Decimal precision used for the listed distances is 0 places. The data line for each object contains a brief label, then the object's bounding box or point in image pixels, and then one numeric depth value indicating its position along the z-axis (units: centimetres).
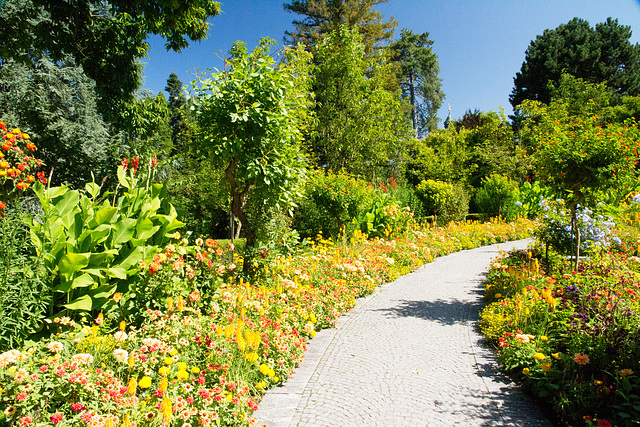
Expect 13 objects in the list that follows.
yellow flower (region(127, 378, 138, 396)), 196
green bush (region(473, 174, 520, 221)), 1546
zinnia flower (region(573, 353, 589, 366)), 264
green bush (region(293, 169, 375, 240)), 896
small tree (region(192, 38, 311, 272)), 491
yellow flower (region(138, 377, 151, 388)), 212
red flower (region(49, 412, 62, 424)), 178
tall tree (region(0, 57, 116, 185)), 898
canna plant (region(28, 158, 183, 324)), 276
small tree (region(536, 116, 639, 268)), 457
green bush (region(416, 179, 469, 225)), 1355
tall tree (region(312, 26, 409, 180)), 1314
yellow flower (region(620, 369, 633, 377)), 236
